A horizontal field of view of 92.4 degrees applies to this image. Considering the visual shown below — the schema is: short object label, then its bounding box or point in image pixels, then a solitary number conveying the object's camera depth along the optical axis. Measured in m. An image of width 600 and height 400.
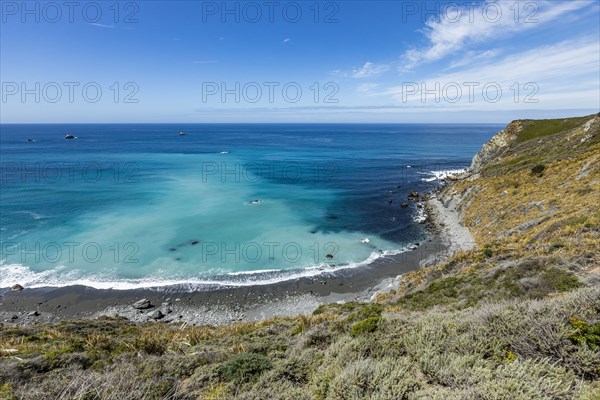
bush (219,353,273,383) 7.49
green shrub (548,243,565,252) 16.16
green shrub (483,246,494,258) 19.61
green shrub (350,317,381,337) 9.56
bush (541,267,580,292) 12.13
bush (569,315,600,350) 6.70
